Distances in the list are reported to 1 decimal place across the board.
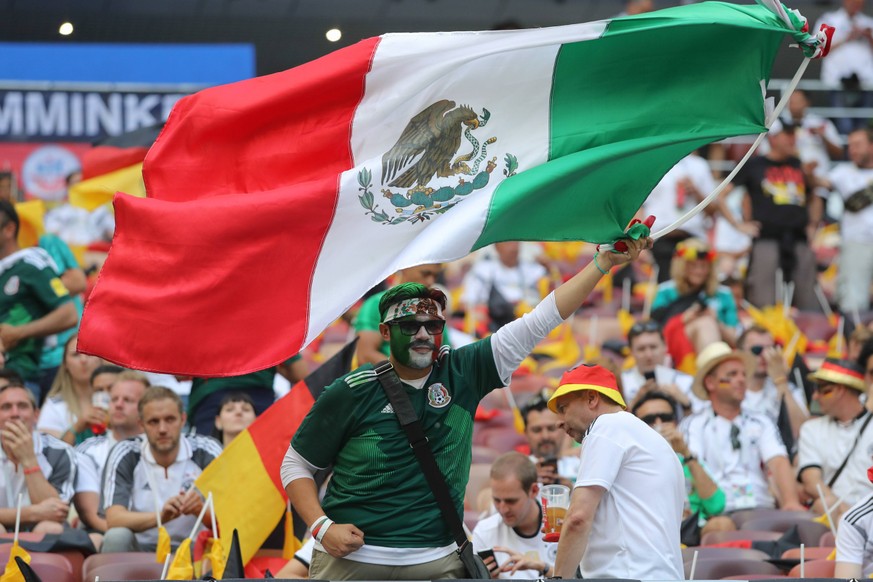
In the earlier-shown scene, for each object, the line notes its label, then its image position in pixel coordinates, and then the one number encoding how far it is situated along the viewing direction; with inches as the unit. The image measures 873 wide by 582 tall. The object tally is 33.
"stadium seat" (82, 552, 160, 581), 584.2
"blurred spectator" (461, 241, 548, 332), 1064.2
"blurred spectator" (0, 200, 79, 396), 786.8
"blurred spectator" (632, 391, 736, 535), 695.1
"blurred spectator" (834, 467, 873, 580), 530.6
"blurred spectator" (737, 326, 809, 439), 847.7
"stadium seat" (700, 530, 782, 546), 652.7
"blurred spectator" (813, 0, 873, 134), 1309.1
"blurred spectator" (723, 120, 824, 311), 1120.2
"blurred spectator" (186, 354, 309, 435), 729.0
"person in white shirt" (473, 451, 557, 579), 576.7
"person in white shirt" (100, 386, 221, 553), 641.0
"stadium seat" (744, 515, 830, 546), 655.1
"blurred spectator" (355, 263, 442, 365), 658.8
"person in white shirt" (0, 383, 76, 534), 642.8
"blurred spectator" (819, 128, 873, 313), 1143.6
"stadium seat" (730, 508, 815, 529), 701.9
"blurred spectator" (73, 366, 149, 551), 671.1
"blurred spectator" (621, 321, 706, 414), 861.8
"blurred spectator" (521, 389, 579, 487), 716.0
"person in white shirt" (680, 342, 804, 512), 757.3
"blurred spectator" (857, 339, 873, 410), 794.8
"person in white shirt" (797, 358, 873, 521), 720.3
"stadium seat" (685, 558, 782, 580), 586.6
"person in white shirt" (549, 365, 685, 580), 445.4
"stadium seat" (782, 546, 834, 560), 602.2
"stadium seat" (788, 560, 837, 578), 565.9
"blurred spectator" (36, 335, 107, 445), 778.2
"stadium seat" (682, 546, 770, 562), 600.4
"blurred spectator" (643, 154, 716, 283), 1139.3
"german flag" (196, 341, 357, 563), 614.5
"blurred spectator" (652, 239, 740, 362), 940.0
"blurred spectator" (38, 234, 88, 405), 837.4
